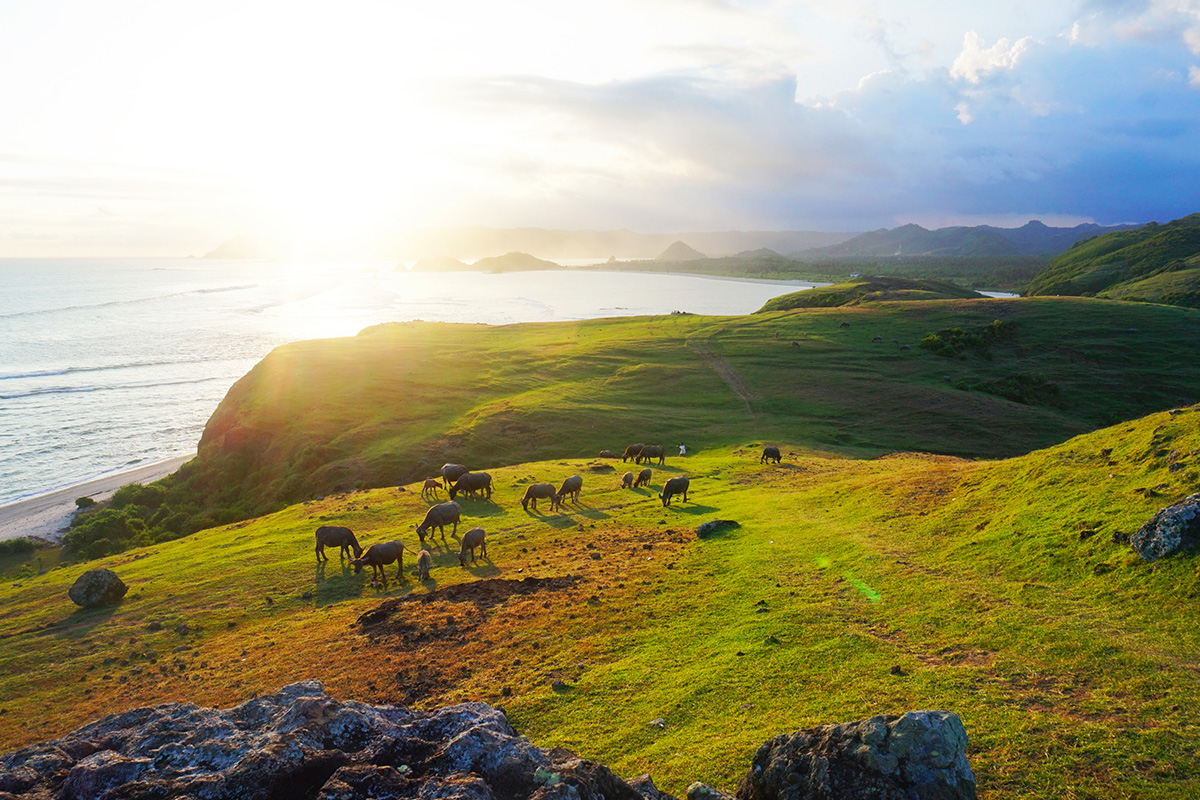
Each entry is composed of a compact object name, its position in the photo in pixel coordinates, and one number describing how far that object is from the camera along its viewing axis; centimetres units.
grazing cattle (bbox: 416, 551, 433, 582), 2476
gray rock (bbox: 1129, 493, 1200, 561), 1427
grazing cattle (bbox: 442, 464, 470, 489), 3767
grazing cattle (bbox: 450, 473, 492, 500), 3631
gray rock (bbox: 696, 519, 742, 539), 2700
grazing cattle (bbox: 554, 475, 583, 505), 3534
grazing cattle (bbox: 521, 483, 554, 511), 3431
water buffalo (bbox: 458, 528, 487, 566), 2594
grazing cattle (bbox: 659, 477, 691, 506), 3384
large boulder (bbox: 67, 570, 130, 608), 2417
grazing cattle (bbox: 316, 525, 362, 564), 2714
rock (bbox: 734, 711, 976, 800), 755
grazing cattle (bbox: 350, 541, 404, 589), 2458
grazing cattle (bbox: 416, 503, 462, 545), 2917
